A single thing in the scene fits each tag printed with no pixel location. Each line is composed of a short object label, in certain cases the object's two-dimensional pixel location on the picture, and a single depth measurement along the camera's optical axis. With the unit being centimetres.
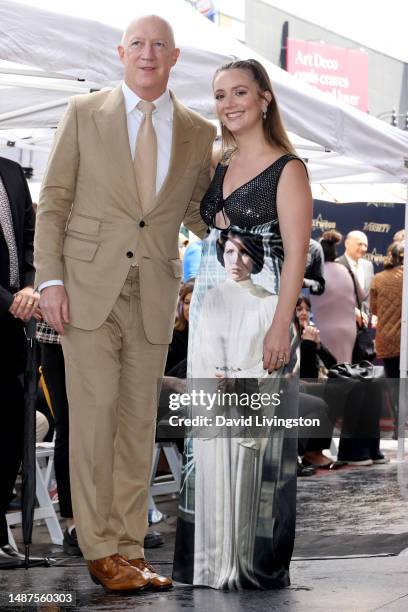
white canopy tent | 550
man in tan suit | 448
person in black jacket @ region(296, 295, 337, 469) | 933
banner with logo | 1494
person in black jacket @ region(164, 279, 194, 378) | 777
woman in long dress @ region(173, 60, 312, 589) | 447
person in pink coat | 1113
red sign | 3584
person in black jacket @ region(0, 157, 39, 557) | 509
